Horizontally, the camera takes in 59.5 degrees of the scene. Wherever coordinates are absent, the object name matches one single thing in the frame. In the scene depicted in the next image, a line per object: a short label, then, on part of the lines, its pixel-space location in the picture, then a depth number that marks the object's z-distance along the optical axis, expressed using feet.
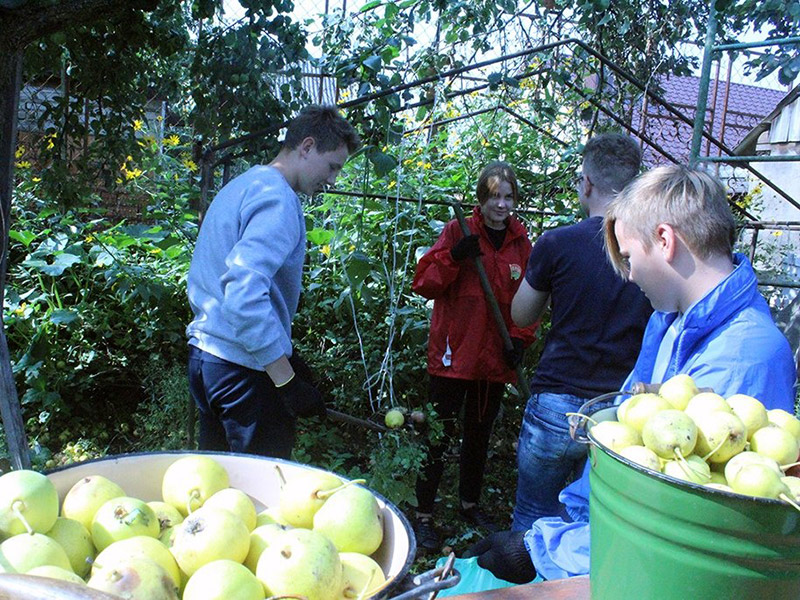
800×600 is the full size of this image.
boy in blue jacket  4.09
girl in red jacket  10.51
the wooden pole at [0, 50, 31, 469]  5.92
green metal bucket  2.79
